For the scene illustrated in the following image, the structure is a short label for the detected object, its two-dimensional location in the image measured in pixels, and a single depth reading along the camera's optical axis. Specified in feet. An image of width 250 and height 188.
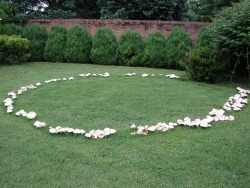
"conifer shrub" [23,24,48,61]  34.09
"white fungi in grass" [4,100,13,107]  16.25
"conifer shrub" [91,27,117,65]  32.04
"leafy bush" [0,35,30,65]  30.05
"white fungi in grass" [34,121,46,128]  13.14
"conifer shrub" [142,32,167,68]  30.42
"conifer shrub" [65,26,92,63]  32.94
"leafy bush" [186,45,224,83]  21.98
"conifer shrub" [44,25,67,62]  33.42
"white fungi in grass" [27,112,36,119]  14.32
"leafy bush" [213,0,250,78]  20.59
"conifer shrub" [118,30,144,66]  31.17
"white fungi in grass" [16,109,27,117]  14.76
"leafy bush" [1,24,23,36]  34.04
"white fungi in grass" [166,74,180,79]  24.03
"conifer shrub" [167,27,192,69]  29.68
